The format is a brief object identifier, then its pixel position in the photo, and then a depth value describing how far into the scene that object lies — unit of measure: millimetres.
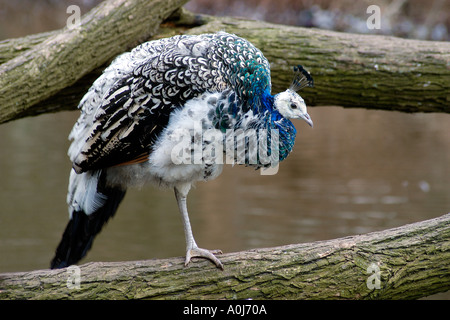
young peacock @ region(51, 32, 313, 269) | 3494
